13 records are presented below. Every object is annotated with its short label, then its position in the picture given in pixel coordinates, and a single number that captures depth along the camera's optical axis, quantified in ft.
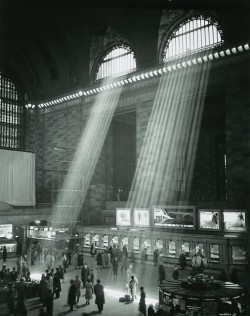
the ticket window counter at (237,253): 57.62
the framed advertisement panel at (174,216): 67.51
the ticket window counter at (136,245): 70.18
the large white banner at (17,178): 93.71
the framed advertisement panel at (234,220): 60.23
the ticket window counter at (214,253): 59.06
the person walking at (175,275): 47.59
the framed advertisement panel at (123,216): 75.82
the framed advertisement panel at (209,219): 64.08
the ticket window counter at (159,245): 66.54
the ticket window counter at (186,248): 62.98
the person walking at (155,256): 63.72
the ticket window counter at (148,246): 68.33
